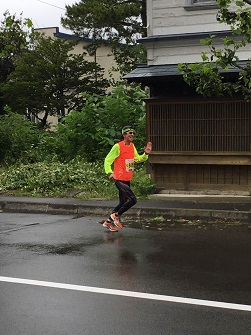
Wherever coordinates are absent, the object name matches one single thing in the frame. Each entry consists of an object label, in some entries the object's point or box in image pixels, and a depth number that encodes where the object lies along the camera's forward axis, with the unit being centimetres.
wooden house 1266
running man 955
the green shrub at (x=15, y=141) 1853
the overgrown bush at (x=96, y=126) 1733
